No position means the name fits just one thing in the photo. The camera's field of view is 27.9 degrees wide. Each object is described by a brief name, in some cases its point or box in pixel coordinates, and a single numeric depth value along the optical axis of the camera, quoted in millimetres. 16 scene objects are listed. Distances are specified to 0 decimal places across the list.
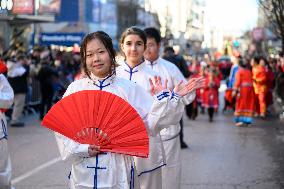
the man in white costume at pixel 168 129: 5637
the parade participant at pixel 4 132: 5727
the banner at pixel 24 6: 23094
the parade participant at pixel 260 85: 16844
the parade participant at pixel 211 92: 16141
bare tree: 17408
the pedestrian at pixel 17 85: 14414
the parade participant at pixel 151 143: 4730
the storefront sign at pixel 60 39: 27609
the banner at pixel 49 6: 32031
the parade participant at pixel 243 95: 14883
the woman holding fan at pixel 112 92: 3682
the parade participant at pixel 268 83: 17375
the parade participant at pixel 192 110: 16016
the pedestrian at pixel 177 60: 10781
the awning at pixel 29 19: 20925
